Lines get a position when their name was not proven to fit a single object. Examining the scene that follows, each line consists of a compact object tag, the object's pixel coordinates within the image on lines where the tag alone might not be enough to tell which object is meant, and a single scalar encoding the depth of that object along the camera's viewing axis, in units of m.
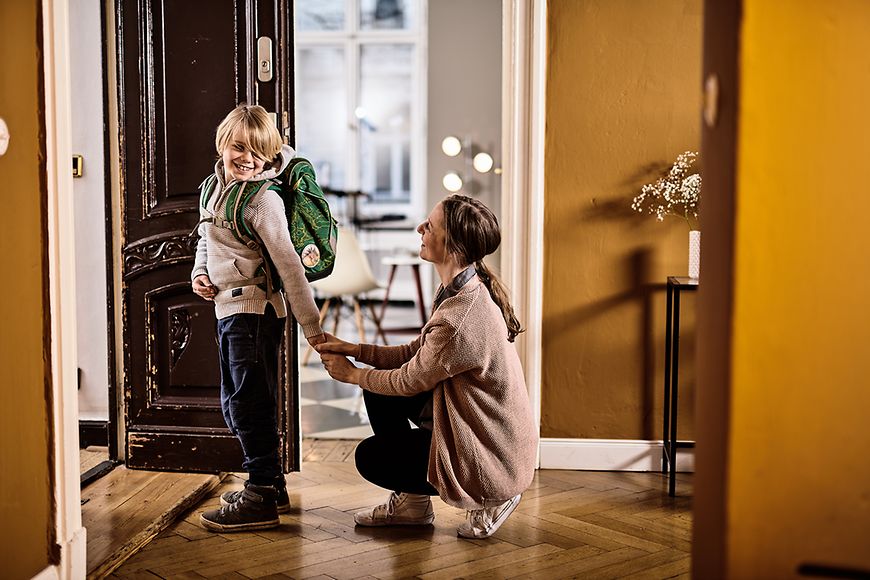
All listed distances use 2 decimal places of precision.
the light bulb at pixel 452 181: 7.13
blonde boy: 2.69
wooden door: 3.26
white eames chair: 5.99
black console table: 3.21
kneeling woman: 2.60
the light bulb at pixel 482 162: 7.06
